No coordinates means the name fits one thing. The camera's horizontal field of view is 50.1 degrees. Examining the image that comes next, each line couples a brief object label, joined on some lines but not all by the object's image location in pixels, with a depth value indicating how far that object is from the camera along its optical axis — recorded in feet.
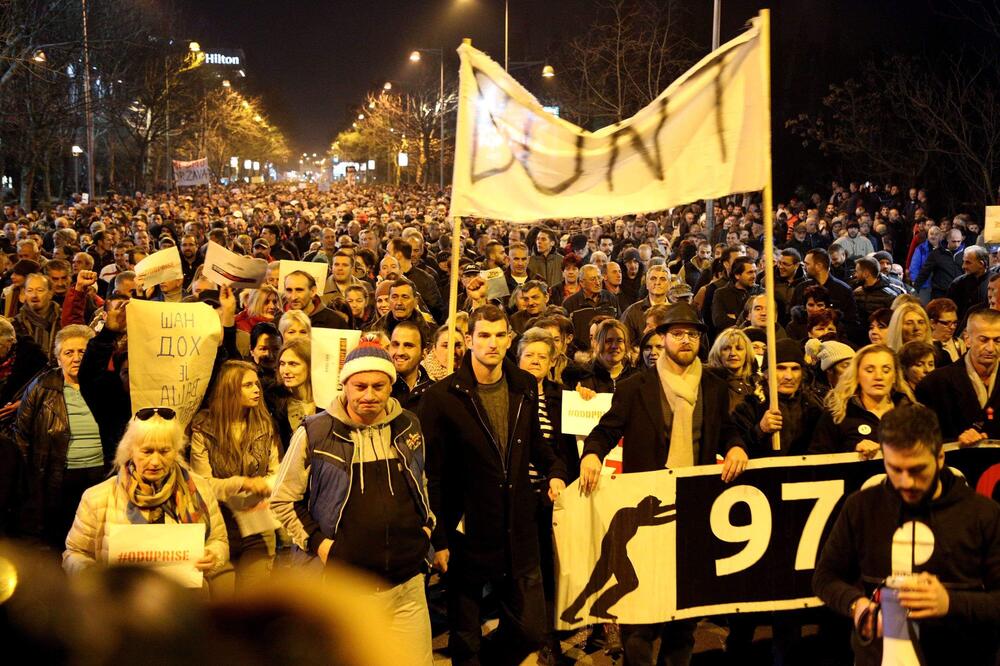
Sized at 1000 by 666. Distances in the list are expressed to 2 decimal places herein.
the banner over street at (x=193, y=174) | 113.80
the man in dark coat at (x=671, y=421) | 18.43
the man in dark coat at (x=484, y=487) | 18.11
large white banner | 19.48
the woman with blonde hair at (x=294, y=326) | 24.49
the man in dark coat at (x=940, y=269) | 48.78
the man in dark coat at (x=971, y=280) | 39.34
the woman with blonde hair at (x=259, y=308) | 29.58
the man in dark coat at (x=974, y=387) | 20.35
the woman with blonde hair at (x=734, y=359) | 22.70
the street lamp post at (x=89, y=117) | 117.50
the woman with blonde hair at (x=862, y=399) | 19.26
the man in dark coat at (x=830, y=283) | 35.70
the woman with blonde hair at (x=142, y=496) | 15.83
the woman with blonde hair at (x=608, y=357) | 23.39
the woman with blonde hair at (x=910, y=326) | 25.89
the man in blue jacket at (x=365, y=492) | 15.84
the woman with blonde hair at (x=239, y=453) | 18.93
